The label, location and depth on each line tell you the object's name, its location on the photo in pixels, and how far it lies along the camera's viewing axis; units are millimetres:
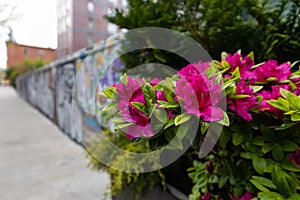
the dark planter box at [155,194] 1393
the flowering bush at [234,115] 527
